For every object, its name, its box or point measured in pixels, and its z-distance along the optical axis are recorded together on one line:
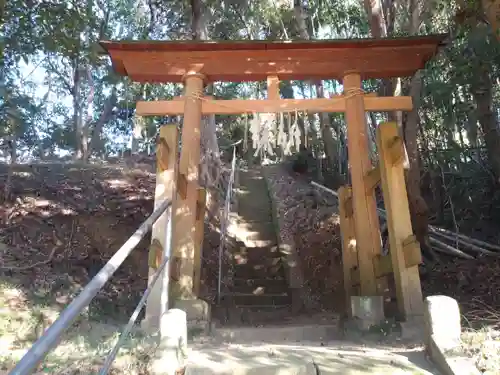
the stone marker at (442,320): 2.51
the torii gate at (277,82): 4.49
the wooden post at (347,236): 5.13
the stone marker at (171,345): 2.25
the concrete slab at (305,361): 2.39
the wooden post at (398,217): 3.82
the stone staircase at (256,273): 5.97
